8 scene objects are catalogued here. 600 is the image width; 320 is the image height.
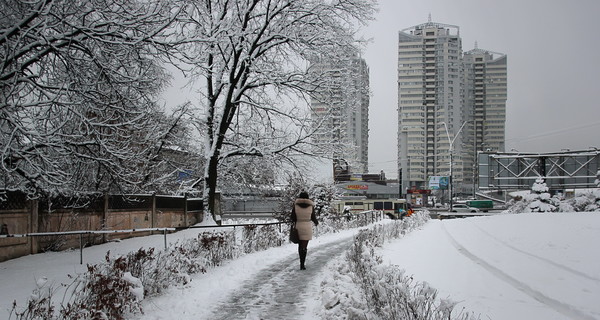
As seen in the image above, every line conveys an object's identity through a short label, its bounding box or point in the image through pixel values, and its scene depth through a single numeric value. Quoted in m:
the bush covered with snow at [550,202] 26.44
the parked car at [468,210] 51.83
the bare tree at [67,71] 7.91
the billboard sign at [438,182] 74.62
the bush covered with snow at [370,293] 4.49
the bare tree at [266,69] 18.11
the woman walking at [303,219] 10.92
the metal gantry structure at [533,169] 30.39
